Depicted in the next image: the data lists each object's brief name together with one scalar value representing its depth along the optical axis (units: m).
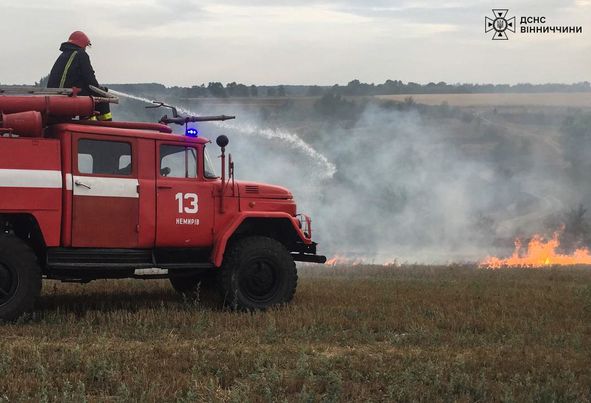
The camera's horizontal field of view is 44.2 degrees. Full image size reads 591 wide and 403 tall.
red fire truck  9.38
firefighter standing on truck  10.89
